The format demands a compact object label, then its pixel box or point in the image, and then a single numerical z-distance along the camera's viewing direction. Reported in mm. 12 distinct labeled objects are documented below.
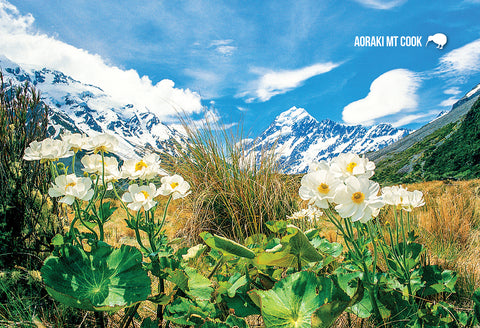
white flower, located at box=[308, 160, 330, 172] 909
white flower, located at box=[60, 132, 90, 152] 947
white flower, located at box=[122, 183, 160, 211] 848
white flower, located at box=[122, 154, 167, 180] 934
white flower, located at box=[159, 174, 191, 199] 936
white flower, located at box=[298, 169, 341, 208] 781
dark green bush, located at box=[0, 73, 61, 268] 1306
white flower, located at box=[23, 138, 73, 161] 863
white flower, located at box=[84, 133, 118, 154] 921
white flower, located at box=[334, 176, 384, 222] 718
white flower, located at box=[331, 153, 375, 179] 814
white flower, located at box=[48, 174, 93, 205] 817
